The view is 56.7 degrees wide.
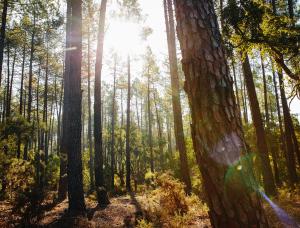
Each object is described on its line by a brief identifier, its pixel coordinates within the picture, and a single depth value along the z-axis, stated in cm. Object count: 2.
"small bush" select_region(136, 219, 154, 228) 600
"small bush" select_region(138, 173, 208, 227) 722
